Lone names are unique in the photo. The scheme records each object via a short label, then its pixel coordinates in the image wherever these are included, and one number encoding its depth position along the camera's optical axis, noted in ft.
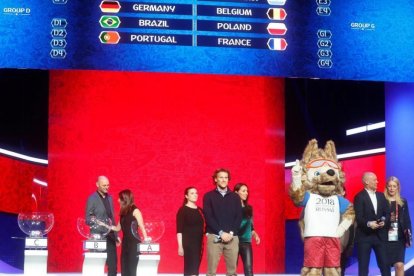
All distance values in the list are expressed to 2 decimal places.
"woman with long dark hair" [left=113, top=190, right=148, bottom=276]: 28.76
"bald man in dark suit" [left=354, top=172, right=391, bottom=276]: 28.19
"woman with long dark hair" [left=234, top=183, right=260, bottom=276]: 29.30
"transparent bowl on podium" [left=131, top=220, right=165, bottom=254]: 28.02
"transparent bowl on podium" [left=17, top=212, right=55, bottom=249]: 27.40
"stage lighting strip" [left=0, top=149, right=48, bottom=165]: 34.18
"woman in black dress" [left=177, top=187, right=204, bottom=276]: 27.78
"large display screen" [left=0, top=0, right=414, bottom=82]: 31.48
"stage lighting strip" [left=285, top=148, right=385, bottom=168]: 35.94
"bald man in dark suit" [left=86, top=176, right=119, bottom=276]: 28.73
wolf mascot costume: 24.59
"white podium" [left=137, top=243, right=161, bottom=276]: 27.99
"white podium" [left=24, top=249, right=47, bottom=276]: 27.30
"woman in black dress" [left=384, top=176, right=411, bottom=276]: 28.71
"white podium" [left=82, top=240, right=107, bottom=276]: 27.45
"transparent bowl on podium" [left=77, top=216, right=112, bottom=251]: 27.48
